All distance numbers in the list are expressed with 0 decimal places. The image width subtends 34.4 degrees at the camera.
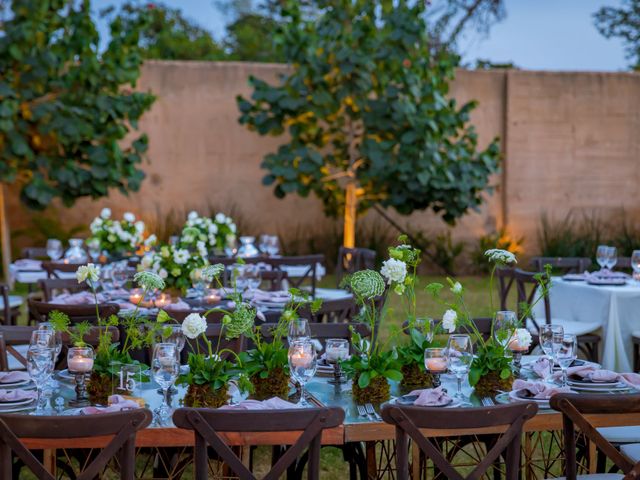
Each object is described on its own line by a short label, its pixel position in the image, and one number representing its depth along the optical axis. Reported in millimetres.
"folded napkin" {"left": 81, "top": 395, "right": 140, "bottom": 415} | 3002
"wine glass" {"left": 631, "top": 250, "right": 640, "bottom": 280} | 6816
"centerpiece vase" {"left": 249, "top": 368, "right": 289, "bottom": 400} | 3406
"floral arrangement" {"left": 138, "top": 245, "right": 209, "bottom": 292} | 5676
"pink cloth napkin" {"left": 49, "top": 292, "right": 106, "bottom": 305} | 5664
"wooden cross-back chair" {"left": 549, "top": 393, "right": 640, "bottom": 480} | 2822
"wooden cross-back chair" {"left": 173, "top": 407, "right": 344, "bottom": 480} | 2596
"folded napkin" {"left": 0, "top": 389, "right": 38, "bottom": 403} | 3246
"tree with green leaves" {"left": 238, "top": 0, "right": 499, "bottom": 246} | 11391
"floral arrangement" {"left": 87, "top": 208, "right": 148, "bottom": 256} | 7574
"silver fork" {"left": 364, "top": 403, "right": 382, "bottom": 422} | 3067
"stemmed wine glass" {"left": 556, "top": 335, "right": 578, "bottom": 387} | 3541
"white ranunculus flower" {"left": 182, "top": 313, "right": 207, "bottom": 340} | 3141
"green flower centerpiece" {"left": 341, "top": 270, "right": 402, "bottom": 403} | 3291
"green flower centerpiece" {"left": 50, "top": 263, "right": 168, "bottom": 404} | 3359
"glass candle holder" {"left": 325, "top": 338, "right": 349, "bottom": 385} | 3568
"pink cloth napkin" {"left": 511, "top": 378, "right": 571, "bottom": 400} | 3309
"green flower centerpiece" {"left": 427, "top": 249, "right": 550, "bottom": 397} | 3436
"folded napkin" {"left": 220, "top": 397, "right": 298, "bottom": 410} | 3090
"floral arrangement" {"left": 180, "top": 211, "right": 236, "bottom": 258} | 6637
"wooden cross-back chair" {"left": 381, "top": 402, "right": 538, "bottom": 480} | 2666
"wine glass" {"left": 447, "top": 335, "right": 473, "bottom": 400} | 3358
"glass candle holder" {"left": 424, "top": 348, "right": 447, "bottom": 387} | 3408
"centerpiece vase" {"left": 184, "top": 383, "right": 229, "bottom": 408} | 3205
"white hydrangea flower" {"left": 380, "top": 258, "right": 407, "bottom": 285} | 3355
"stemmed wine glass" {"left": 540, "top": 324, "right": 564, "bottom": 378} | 3552
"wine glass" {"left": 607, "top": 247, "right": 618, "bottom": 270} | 7043
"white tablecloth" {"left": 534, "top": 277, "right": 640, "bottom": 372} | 6477
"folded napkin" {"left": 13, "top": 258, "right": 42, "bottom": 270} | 7848
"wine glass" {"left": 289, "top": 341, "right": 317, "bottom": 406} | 3209
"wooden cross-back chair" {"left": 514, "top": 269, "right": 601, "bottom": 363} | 6344
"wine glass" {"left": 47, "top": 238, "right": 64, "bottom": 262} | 8016
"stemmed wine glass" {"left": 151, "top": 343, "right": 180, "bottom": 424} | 3148
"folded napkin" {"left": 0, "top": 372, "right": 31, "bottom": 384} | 3529
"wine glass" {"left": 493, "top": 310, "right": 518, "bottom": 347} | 3625
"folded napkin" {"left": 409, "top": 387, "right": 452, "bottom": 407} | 3158
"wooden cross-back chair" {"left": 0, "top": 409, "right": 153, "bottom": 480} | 2559
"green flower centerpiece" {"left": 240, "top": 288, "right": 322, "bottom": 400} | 3400
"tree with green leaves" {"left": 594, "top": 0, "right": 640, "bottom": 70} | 16375
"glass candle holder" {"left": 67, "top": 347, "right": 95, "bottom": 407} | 3342
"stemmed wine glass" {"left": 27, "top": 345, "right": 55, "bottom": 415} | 3236
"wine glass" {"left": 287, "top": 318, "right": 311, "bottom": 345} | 3480
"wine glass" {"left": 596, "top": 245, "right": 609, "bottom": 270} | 7066
